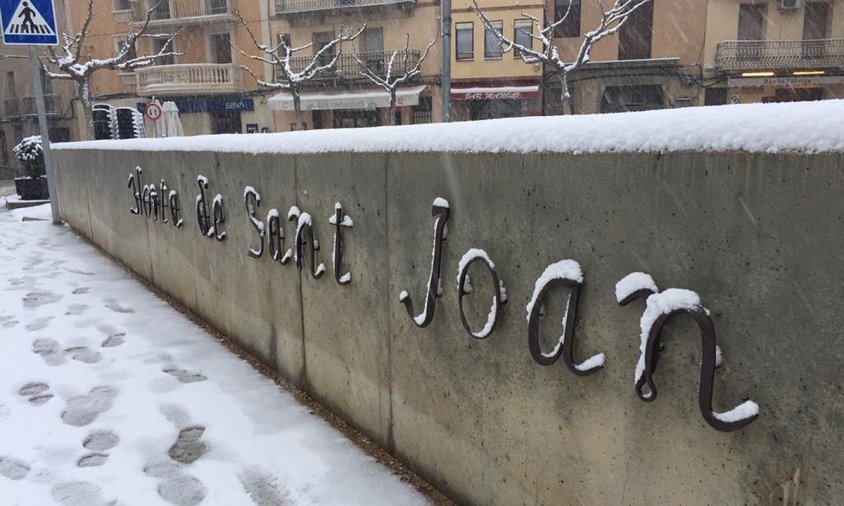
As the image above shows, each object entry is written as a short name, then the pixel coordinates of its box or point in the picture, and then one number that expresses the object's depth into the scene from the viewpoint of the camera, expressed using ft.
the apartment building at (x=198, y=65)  95.09
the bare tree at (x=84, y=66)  65.36
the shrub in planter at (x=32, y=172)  49.67
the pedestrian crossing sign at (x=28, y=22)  30.37
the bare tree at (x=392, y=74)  83.92
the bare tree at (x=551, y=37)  69.15
